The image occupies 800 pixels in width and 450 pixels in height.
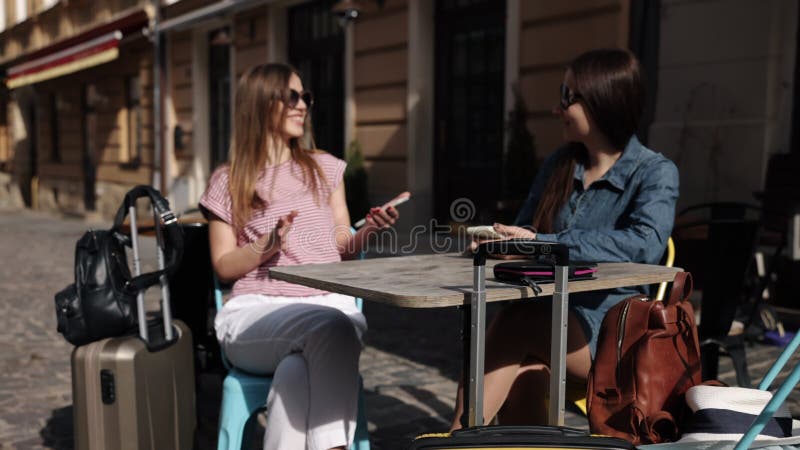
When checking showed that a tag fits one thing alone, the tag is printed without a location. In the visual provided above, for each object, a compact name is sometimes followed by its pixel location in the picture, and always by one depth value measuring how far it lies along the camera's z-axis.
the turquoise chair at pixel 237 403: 2.41
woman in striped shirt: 2.29
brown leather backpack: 1.92
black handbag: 2.39
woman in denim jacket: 2.35
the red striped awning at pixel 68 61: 14.40
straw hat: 1.66
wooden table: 1.75
